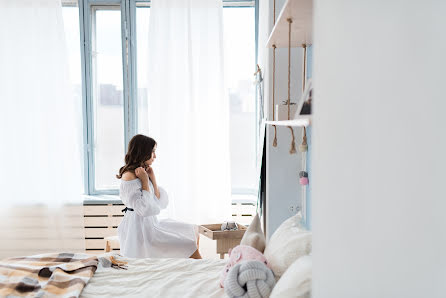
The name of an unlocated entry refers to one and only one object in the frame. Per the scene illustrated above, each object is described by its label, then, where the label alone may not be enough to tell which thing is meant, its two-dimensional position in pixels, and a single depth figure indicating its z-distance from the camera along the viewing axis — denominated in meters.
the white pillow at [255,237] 1.96
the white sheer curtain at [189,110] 3.58
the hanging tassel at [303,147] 1.86
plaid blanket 1.83
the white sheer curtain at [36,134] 3.51
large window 3.78
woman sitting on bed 2.97
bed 1.62
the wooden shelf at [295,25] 1.37
